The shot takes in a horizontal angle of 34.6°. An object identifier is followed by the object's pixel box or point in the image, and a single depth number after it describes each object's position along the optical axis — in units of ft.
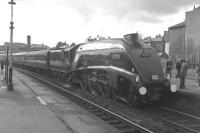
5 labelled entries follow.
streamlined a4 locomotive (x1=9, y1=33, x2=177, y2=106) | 43.04
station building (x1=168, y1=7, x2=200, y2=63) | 200.13
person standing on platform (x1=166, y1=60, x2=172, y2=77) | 79.56
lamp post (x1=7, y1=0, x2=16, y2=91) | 61.98
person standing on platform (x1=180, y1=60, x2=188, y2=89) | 57.29
